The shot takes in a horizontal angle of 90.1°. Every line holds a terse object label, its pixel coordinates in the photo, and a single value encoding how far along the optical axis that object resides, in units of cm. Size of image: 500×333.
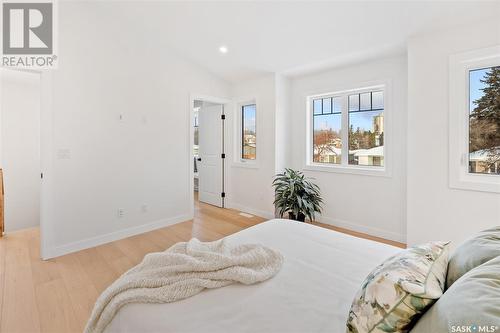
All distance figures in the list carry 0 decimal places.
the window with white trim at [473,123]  246
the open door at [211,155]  503
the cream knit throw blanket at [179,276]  108
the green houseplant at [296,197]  344
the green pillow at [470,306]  54
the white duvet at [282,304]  93
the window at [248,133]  464
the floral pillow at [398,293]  71
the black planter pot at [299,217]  348
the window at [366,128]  346
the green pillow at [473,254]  83
